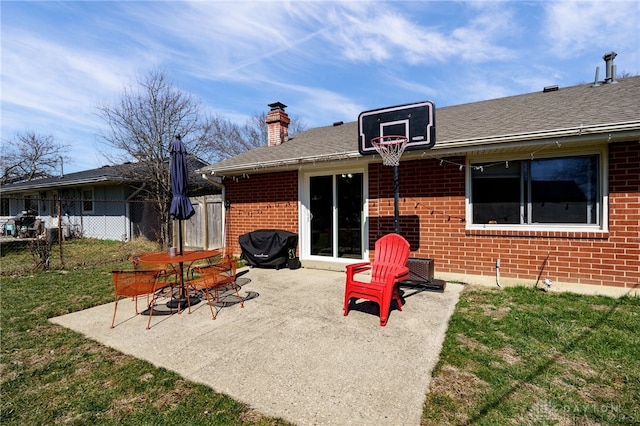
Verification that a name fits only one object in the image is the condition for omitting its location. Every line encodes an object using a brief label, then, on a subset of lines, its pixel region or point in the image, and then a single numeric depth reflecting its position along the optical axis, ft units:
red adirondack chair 13.28
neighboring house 34.81
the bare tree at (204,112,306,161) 90.38
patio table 15.00
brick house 15.93
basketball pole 16.93
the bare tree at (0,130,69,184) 90.02
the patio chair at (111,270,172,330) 13.32
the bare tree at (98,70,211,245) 40.19
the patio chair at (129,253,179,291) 15.54
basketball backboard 18.23
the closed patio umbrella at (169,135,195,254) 16.33
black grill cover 24.72
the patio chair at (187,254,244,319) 14.61
